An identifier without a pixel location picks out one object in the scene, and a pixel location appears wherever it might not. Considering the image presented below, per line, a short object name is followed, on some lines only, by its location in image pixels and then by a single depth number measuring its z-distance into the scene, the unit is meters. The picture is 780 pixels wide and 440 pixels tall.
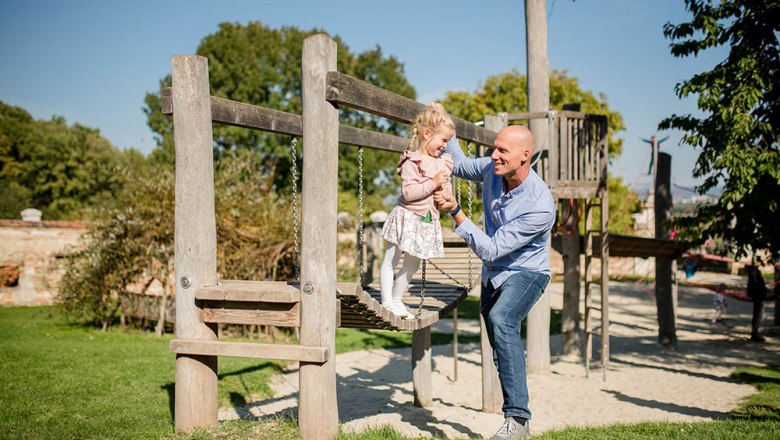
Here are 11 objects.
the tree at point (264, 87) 33.06
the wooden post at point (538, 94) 9.38
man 4.18
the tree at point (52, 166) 41.00
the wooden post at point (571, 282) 10.71
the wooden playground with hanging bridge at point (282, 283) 4.16
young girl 4.96
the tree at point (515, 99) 31.28
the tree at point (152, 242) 12.12
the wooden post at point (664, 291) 12.19
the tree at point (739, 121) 8.33
